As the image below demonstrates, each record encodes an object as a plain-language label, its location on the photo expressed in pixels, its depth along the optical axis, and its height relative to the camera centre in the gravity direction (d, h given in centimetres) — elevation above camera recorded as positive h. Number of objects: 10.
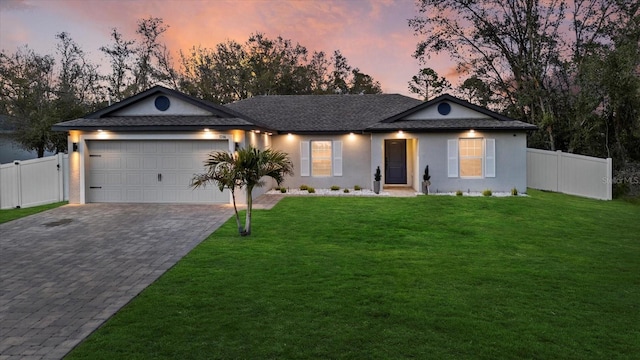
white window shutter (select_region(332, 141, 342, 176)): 1933 +80
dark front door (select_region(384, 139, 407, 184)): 2073 +69
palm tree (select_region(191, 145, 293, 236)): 939 +15
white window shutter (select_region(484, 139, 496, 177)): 1745 +71
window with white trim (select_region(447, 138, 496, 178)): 1755 +67
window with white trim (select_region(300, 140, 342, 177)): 1936 +81
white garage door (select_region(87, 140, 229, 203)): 1504 +22
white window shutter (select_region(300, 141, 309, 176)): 1939 +81
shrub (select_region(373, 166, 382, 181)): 1766 +0
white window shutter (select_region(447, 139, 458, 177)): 1764 +70
